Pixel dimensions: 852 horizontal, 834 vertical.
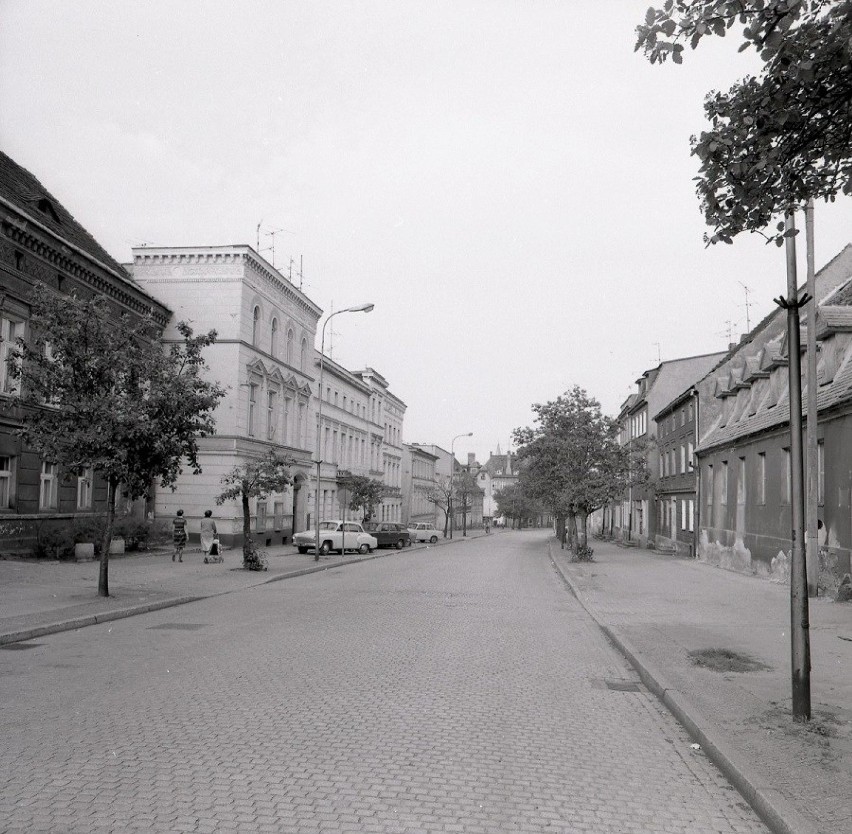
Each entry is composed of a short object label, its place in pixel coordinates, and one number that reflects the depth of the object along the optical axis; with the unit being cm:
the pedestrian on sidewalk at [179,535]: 2497
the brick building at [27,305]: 2223
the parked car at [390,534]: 4247
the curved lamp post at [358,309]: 2872
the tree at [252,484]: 2384
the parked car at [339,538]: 3406
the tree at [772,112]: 538
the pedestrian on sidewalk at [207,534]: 2509
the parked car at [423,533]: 5419
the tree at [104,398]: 1493
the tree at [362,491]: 5038
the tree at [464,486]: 8159
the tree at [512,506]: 10388
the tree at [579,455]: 3309
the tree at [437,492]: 9222
